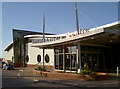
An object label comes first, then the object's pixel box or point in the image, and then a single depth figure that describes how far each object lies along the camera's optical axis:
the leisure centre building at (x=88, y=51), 17.47
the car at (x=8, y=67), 34.56
